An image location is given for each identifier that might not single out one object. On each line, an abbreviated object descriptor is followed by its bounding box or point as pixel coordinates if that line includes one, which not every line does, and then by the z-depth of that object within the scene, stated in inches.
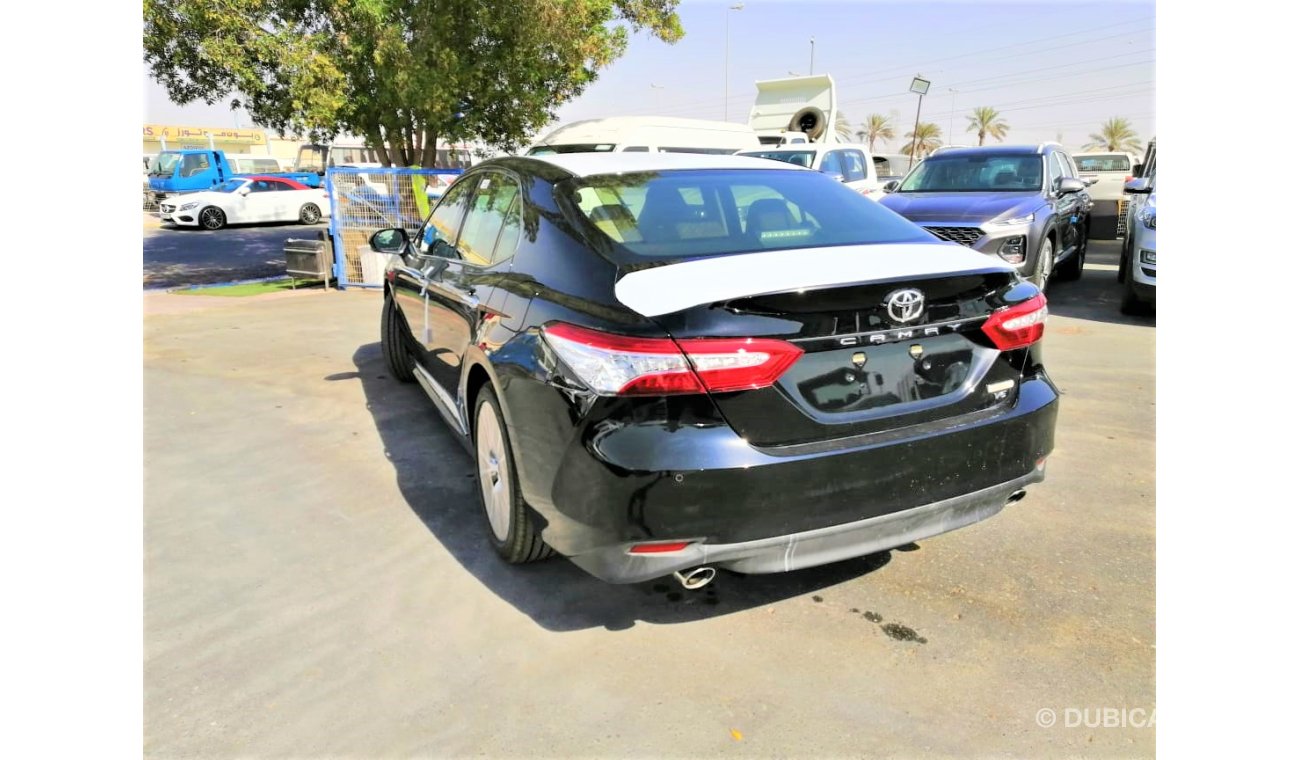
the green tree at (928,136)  2429.6
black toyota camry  92.7
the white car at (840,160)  480.1
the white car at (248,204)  864.9
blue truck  1060.5
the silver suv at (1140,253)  311.0
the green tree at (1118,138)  2007.9
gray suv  323.6
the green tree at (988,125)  2423.7
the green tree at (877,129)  2600.9
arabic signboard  2290.8
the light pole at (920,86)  794.2
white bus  489.7
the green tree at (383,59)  352.8
